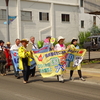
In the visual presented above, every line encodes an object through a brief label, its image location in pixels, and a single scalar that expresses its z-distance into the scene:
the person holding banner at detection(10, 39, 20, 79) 12.51
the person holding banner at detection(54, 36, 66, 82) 10.79
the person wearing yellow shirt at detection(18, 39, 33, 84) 10.54
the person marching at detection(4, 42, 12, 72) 14.00
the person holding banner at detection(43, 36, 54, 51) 11.57
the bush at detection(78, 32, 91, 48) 38.41
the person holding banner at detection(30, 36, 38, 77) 12.41
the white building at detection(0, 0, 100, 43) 32.56
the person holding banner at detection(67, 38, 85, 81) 10.92
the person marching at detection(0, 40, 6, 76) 13.62
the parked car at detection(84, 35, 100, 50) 34.01
